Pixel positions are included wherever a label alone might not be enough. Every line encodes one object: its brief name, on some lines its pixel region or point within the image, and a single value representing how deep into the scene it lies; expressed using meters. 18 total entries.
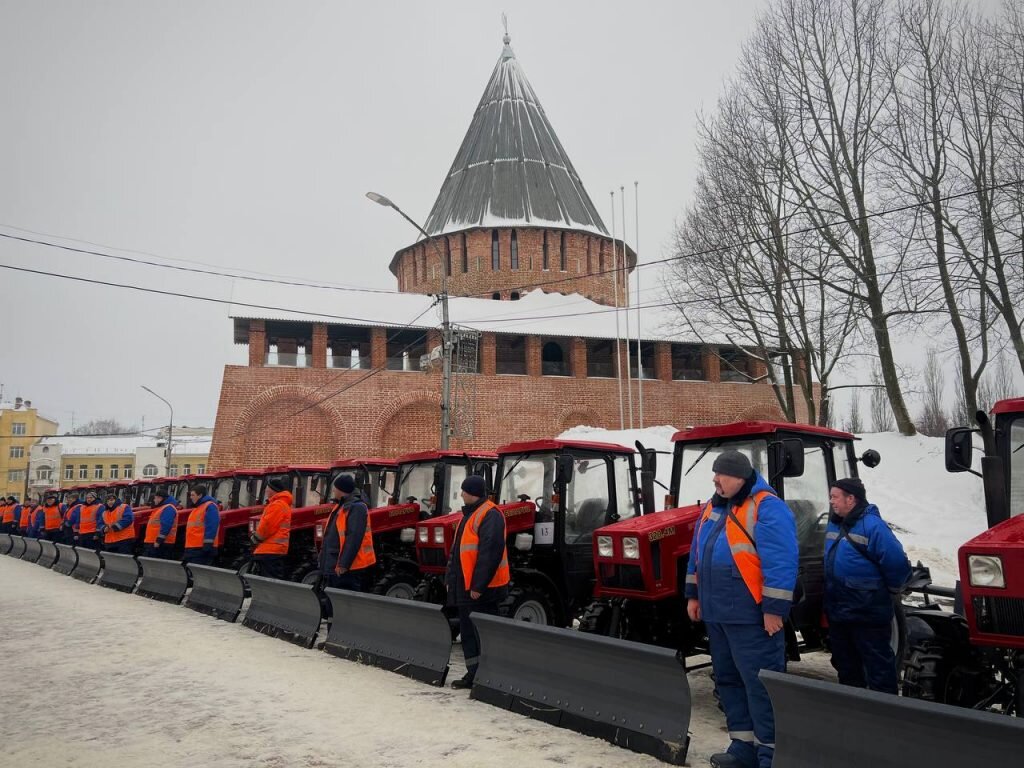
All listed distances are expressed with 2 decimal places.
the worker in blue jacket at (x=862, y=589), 5.05
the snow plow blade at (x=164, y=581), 12.31
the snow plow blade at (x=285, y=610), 8.77
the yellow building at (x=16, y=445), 69.56
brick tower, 40.00
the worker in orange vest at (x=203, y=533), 12.55
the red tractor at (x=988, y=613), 3.89
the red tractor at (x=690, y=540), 6.06
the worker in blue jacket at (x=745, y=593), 4.25
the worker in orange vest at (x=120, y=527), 16.20
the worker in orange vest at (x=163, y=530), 14.30
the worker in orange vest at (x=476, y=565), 6.56
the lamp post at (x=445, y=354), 17.50
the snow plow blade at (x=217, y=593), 10.64
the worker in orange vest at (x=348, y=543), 8.37
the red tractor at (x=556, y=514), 7.96
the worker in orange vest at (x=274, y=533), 10.24
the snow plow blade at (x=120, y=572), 14.08
